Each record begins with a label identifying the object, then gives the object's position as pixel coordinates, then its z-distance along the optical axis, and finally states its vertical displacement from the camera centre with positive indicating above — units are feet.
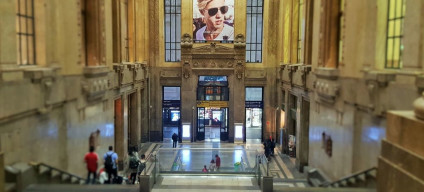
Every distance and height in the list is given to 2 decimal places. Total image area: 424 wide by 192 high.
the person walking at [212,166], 42.10 -10.51
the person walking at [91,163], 33.89 -8.21
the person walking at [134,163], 49.70 -11.89
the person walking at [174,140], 75.87 -13.86
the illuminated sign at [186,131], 80.27 -12.91
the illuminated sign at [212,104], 82.89 -7.73
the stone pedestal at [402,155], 18.01 -4.09
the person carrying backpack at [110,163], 37.88 -9.11
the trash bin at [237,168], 42.12 -10.45
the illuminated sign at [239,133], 80.59 -13.15
